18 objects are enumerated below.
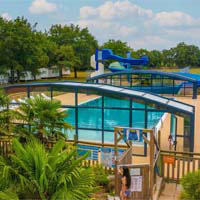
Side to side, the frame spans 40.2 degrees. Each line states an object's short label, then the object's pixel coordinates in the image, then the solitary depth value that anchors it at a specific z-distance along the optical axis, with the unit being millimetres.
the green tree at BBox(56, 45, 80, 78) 39844
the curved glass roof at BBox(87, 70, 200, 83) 22995
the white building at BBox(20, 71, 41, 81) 37062
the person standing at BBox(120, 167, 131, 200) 5395
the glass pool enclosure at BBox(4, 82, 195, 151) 9484
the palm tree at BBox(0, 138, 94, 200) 3746
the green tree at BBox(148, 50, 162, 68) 76438
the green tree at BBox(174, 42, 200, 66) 86375
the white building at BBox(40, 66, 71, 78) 42734
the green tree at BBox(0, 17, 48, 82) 29469
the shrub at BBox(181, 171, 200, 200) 4883
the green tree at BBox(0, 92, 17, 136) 7621
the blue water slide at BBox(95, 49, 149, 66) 29562
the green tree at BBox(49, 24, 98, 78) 46875
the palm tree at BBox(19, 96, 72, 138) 6750
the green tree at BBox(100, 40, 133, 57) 53531
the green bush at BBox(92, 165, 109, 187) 6465
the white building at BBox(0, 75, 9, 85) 32425
